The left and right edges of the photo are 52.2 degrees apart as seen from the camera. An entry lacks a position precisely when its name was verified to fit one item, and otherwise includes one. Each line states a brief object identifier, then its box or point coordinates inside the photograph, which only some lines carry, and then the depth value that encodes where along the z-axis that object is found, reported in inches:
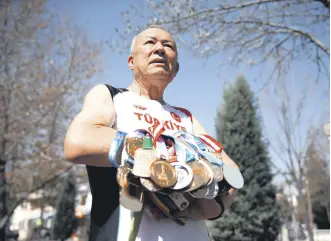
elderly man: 49.6
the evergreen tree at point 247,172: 371.9
